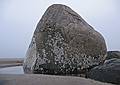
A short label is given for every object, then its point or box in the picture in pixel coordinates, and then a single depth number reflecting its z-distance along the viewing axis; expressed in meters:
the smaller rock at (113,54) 4.24
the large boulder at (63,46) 2.84
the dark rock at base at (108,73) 2.08
